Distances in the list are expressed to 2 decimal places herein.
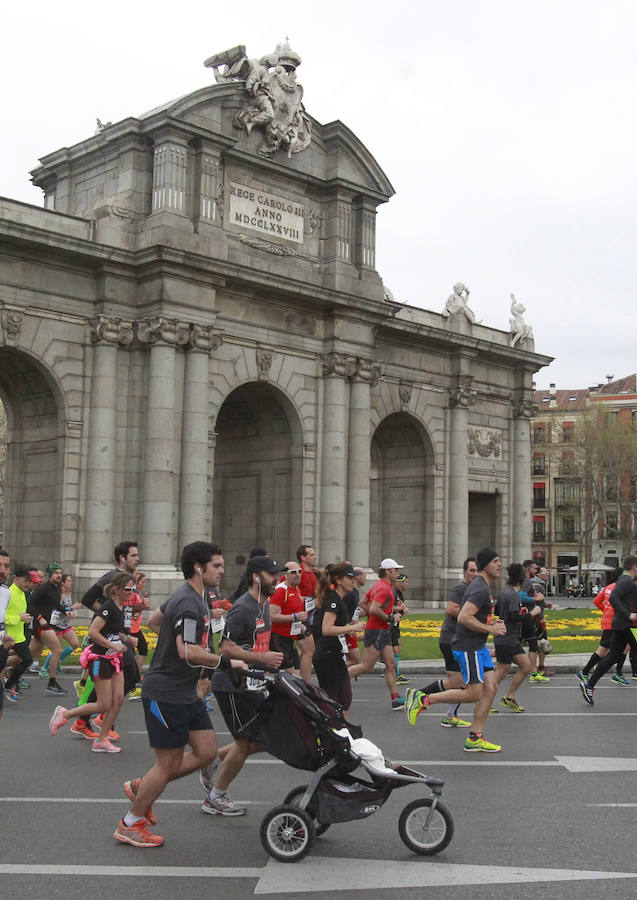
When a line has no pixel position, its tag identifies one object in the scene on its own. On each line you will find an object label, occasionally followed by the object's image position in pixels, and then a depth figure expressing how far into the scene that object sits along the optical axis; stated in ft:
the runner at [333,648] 35.91
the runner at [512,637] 41.14
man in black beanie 34.78
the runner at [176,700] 22.85
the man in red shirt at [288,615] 41.52
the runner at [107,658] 34.63
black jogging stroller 21.81
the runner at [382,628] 44.27
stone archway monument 86.28
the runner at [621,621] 45.57
